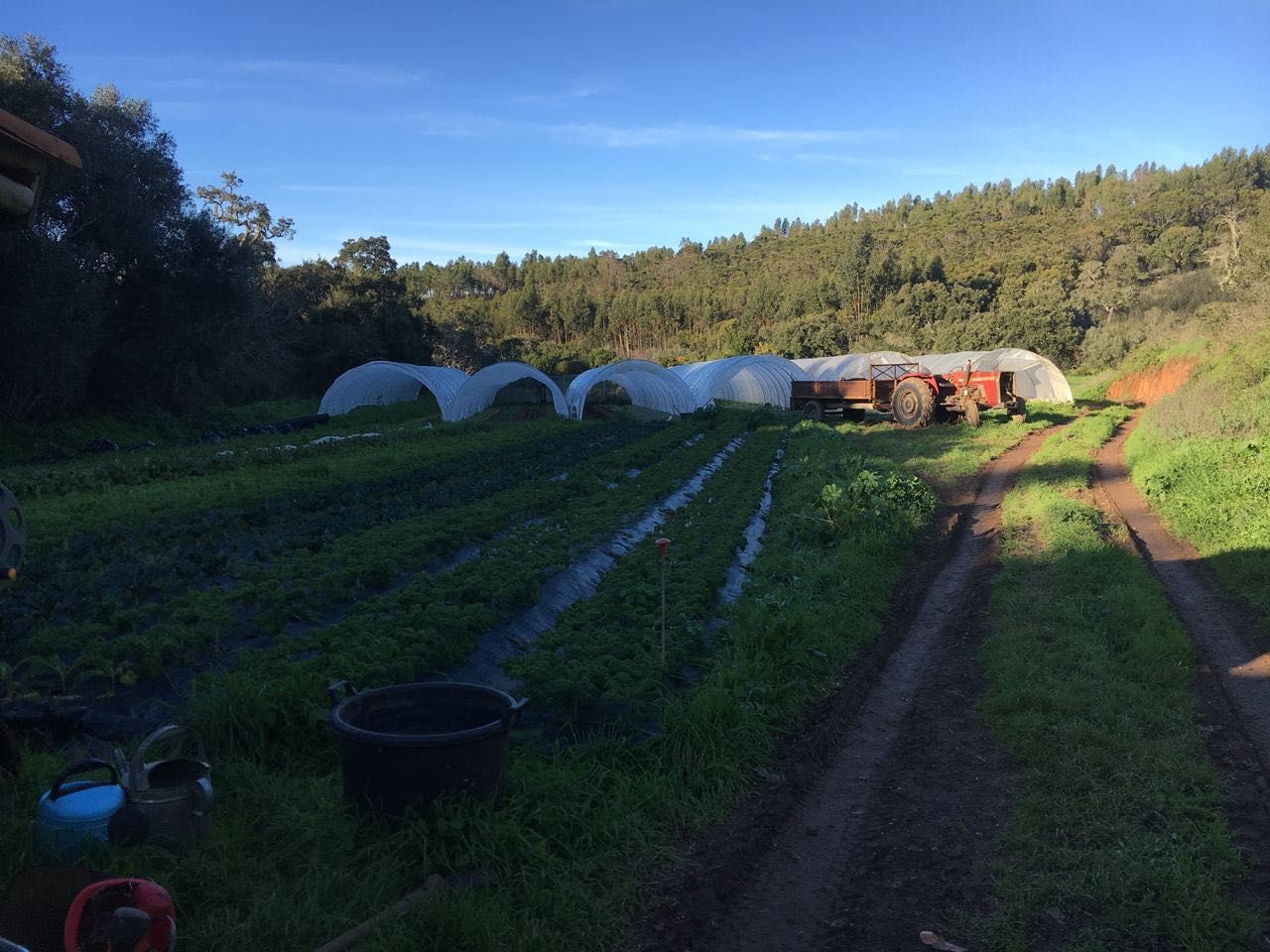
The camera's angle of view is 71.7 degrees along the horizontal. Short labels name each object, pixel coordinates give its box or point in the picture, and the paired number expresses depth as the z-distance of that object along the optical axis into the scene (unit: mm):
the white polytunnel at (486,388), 34500
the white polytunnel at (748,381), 40281
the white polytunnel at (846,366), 38094
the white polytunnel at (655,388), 37438
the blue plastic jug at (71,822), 3752
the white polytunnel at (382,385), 36750
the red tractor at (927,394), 27594
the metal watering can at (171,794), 3906
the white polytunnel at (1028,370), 33969
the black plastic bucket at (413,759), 4004
